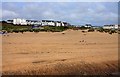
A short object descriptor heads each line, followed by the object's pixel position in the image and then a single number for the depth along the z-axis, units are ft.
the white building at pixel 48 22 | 375.04
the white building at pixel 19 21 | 350.68
